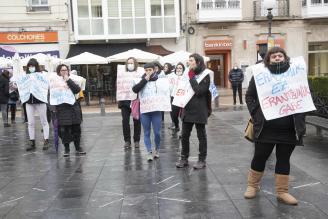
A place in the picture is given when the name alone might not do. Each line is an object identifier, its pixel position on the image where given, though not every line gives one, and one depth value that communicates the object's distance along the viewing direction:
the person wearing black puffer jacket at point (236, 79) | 20.31
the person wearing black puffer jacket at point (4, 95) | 15.05
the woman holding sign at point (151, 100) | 7.81
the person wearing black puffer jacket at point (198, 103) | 6.95
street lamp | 15.72
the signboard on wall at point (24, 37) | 27.08
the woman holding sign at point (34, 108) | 9.38
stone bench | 9.17
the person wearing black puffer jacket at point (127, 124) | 9.18
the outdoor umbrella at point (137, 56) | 22.31
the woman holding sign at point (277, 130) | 5.15
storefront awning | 27.53
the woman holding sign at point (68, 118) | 8.58
